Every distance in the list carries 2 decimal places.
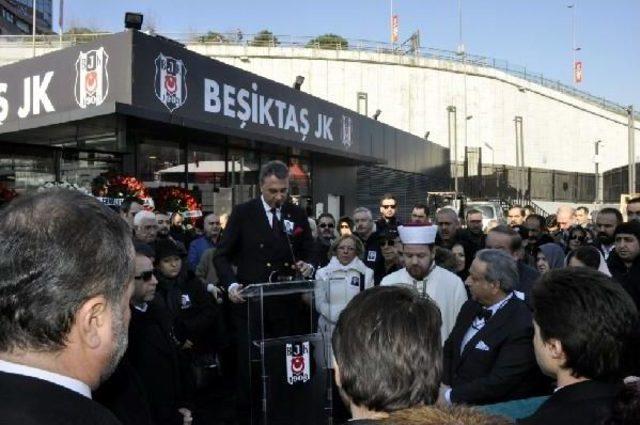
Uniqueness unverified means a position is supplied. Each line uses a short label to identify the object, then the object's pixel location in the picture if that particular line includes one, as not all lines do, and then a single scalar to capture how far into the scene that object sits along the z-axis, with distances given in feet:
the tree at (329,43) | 150.59
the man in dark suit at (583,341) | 7.34
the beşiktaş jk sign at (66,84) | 29.73
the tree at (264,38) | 145.48
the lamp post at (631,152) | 77.61
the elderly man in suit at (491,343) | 11.40
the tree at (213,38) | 142.51
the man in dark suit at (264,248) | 16.47
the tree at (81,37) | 121.49
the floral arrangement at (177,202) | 32.04
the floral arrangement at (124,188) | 28.07
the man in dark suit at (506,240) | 19.08
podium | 15.66
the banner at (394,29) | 210.59
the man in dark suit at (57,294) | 4.50
